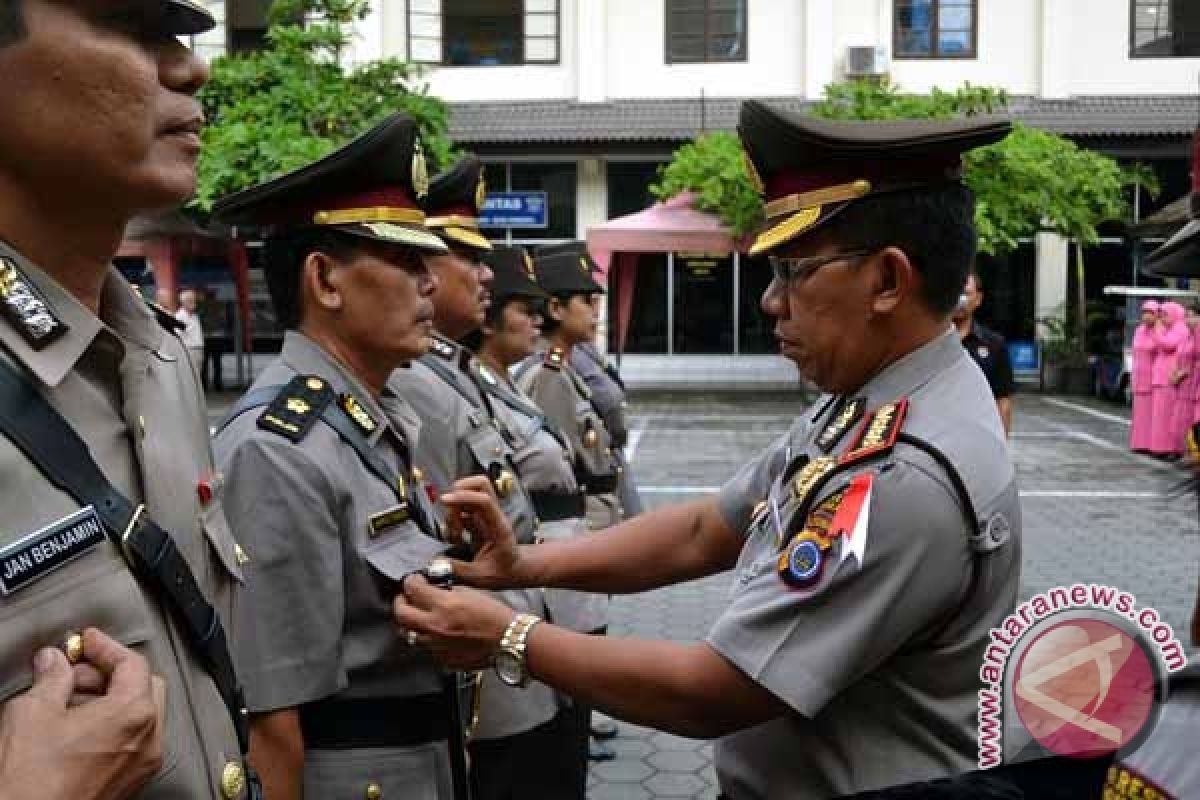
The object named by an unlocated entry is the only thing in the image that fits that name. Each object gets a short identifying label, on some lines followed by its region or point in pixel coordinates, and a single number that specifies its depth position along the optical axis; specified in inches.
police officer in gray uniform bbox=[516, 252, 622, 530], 223.1
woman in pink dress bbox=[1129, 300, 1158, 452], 475.2
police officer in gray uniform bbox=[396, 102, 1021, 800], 70.7
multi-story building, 768.9
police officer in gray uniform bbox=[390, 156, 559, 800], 120.6
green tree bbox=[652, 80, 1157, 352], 583.2
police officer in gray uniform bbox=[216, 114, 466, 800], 83.4
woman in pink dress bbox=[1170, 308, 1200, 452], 441.1
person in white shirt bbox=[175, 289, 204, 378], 655.1
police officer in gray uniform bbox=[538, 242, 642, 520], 251.6
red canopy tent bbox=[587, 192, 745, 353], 628.7
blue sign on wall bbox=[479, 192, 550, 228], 797.2
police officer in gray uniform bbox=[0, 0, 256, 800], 46.8
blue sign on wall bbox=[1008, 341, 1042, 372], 778.2
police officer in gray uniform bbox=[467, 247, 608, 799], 134.0
